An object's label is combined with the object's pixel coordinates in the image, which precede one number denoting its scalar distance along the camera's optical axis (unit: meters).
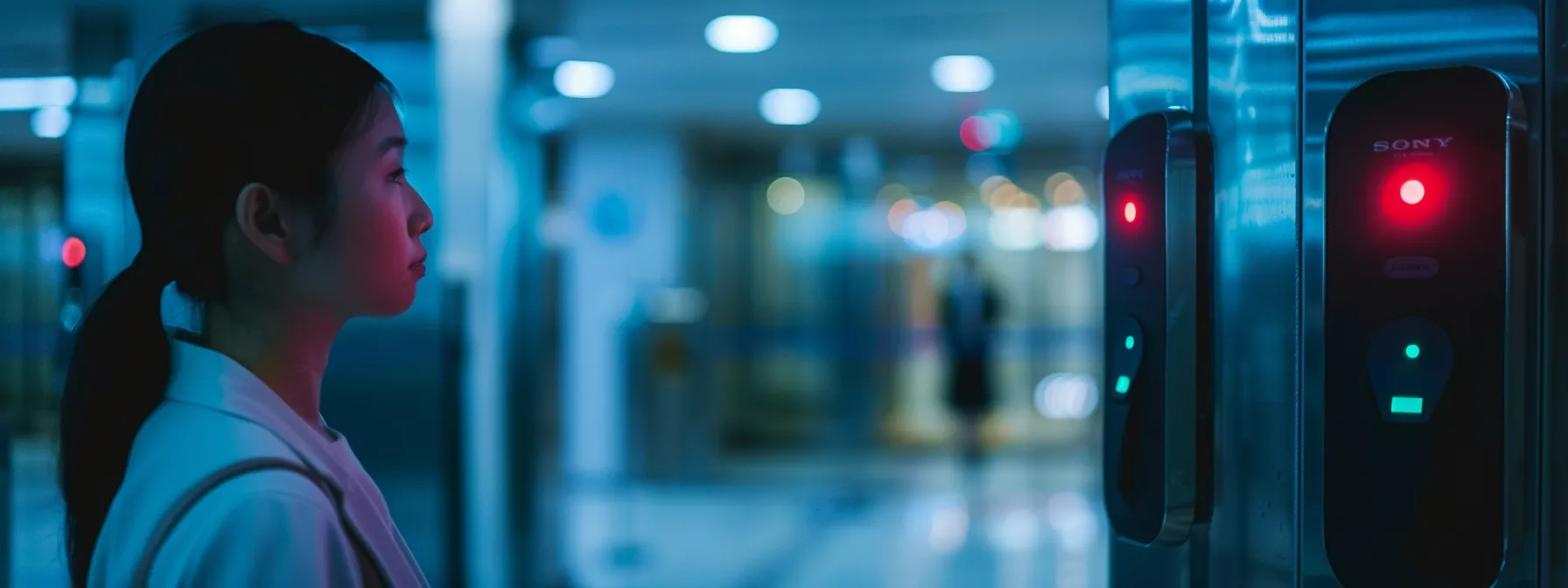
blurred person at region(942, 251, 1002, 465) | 9.20
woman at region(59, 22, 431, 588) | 0.94
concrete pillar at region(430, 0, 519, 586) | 4.95
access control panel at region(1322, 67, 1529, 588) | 1.38
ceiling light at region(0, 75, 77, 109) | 4.63
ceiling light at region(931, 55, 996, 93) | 7.11
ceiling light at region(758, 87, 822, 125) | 8.49
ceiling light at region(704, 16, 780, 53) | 6.09
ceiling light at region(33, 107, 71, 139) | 4.71
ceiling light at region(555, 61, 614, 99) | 7.42
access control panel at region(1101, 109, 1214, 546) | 1.71
